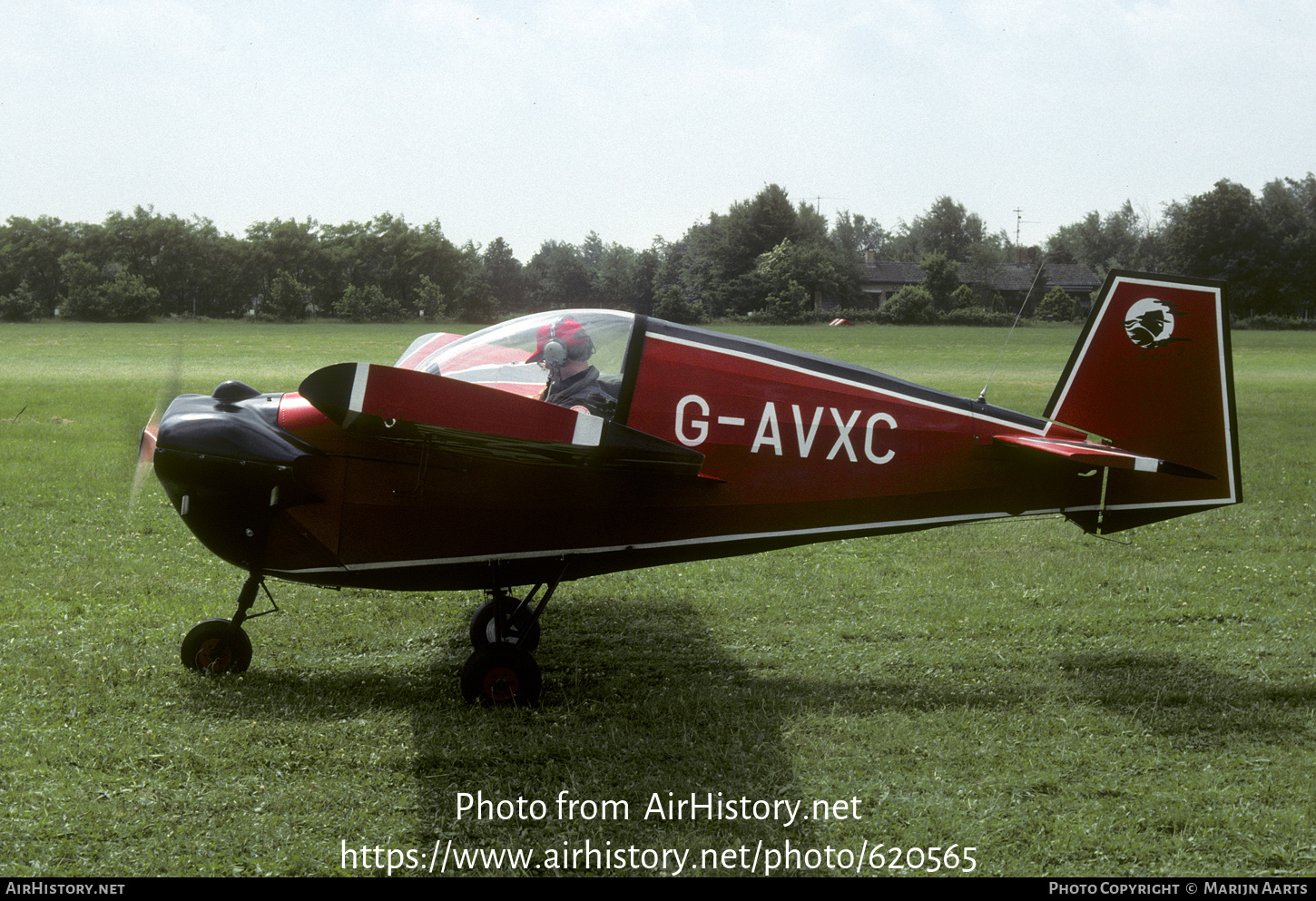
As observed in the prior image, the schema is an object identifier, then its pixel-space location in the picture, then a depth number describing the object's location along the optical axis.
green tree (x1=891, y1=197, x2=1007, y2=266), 131.50
